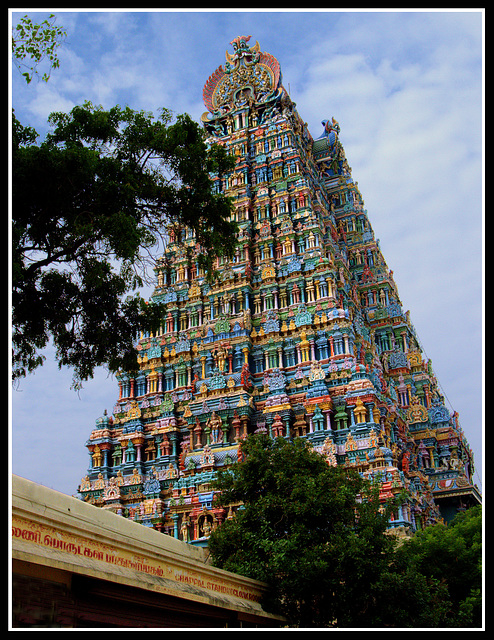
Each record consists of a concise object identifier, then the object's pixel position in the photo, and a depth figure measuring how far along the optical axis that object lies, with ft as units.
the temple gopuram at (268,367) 91.61
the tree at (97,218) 47.67
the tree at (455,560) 61.79
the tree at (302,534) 46.98
